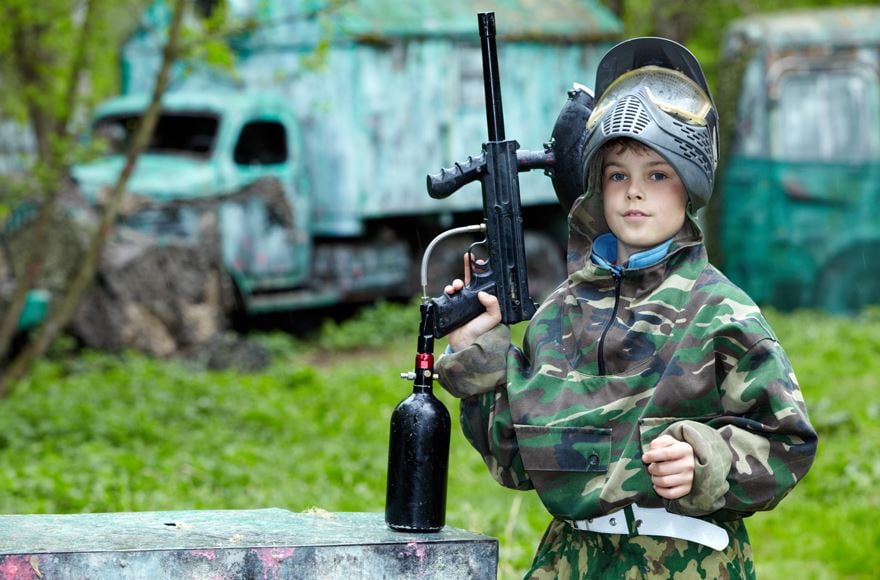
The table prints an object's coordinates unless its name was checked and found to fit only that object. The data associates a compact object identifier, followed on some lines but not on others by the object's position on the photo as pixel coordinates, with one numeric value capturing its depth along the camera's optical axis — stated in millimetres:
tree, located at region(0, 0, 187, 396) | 8203
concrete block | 2625
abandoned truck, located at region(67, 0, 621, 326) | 12094
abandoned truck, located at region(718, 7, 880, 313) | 13180
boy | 2645
